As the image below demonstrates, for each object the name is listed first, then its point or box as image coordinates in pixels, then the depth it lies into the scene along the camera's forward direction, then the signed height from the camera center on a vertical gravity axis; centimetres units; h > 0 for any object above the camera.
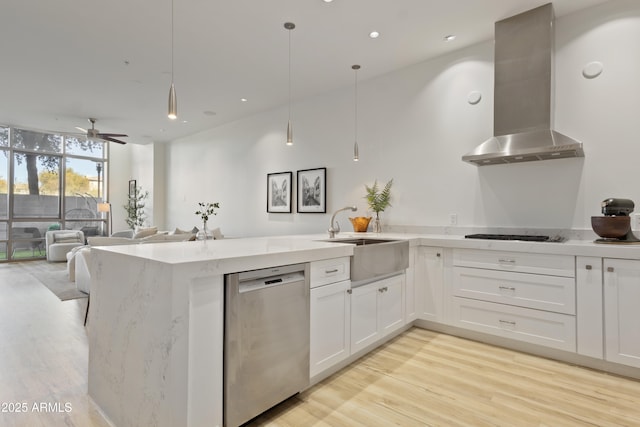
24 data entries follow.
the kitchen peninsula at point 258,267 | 148 -60
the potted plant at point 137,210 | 890 +8
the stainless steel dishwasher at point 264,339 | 162 -68
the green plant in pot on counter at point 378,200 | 421 +18
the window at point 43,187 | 772 +66
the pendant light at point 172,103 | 219 +75
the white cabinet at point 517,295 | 256 -69
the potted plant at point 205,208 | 713 +12
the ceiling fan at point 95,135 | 643 +157
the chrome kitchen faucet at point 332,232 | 335 -19
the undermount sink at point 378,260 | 247 -38
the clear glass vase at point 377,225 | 420 -15
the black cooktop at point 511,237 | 286 -21
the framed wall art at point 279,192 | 558 +39
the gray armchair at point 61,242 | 758 -71
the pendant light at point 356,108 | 466 +152
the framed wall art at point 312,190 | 505 +38
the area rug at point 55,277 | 469 -116
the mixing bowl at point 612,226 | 252 -8
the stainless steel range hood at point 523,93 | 293 +114
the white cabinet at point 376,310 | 249 -80
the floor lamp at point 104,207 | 892 +16
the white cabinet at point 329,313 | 213 -69
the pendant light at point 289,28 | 304 +189
